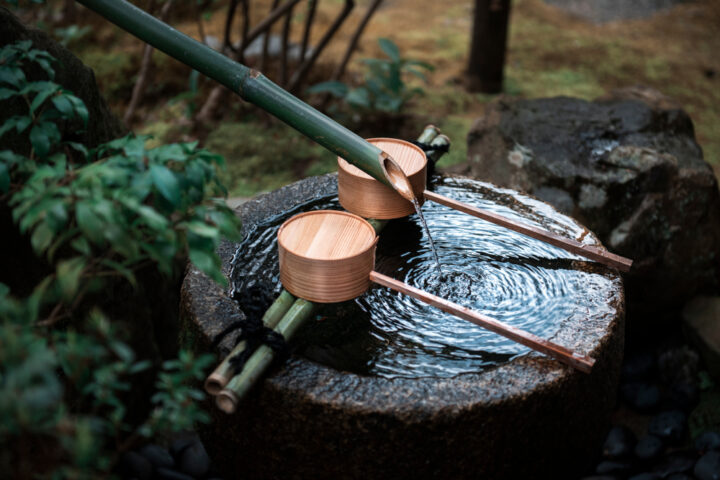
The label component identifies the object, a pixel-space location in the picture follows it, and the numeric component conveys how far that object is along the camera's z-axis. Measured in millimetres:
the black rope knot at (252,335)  1813
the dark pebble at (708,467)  2914
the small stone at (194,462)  2879
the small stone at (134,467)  2812
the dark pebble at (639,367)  3803
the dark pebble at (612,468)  3059
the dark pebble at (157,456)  2912
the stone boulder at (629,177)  3469
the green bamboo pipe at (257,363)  1707
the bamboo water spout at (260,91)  2166
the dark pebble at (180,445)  2996
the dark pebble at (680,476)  2914
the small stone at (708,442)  3119
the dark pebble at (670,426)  3295
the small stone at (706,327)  3564
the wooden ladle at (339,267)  1897
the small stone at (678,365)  3691
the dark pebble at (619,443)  3176
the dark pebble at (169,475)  2809
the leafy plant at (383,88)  5383
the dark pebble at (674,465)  2988
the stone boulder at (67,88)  2387
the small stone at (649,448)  3170
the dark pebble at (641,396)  3549
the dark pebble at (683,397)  3496
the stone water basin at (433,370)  1802
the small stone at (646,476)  2961
